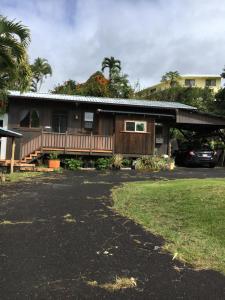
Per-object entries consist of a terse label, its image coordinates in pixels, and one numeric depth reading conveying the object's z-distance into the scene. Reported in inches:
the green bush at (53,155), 524.5
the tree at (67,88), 997.2
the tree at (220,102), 908.3
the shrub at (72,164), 527.6
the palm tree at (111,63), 1179.4
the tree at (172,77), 1554.1
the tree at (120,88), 1044.4
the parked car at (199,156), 577.1
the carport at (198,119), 583.1
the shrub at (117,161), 541.0
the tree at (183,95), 1169.7
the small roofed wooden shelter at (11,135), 428.3
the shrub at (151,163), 541.7
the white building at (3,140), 562.9
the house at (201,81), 1921.7
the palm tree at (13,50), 327.4
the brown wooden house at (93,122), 551.1
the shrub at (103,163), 538.3
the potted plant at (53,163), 511.7
